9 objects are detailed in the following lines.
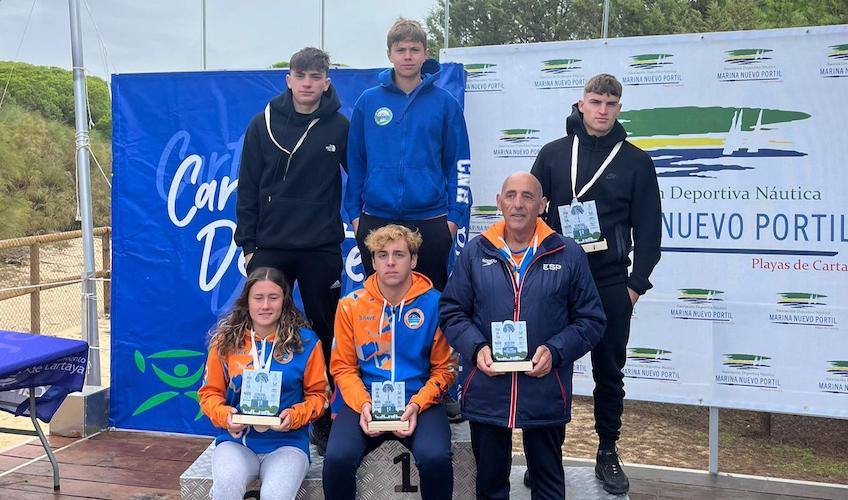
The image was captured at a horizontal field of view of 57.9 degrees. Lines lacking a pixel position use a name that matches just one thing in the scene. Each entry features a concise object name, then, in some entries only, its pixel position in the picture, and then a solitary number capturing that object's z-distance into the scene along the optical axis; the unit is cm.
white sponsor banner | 344
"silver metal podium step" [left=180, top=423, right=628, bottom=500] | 272
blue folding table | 312
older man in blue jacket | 251
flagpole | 391
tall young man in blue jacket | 294
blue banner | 400
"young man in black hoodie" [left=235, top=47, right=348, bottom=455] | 303
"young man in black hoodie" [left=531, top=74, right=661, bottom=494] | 278
